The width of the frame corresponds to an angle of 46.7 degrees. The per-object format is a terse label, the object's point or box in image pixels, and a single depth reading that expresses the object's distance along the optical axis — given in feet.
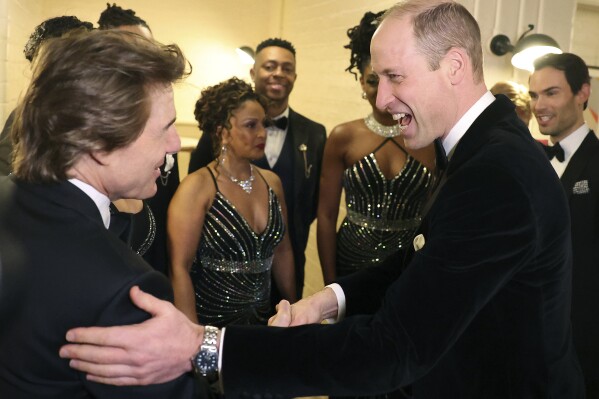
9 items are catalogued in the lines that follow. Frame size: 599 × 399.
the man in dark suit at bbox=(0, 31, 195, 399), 3.78
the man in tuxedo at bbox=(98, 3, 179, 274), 8.66
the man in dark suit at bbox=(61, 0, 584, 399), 4.74
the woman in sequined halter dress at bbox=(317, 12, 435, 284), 10.21
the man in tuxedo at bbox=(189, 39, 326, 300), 12.07
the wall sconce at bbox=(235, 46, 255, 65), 20.90
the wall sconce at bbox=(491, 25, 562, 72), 10.86
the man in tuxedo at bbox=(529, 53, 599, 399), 9.64
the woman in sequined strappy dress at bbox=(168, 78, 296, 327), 8.75
